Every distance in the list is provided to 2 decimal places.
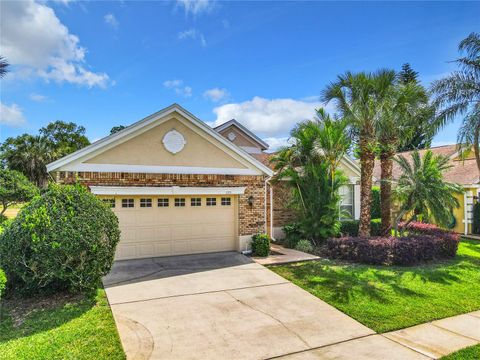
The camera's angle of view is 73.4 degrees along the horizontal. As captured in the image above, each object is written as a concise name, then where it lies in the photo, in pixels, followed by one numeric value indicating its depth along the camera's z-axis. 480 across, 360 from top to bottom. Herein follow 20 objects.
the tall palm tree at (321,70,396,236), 12.70
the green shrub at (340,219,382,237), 16.10
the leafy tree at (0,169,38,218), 19.08
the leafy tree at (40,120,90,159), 50.16
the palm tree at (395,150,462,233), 12.23
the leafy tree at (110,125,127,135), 46.08
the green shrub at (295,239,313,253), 13.38
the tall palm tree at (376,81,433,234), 12.86
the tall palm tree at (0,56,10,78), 11.33
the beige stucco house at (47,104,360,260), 10.75
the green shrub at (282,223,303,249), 14.43
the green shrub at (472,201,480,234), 18.51
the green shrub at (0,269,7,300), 6.23
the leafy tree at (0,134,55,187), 45.50
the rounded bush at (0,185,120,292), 7.04
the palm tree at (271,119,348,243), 13.66
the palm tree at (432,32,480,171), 13.30
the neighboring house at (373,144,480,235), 18.61
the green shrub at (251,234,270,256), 12.28
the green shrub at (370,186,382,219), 22.97
